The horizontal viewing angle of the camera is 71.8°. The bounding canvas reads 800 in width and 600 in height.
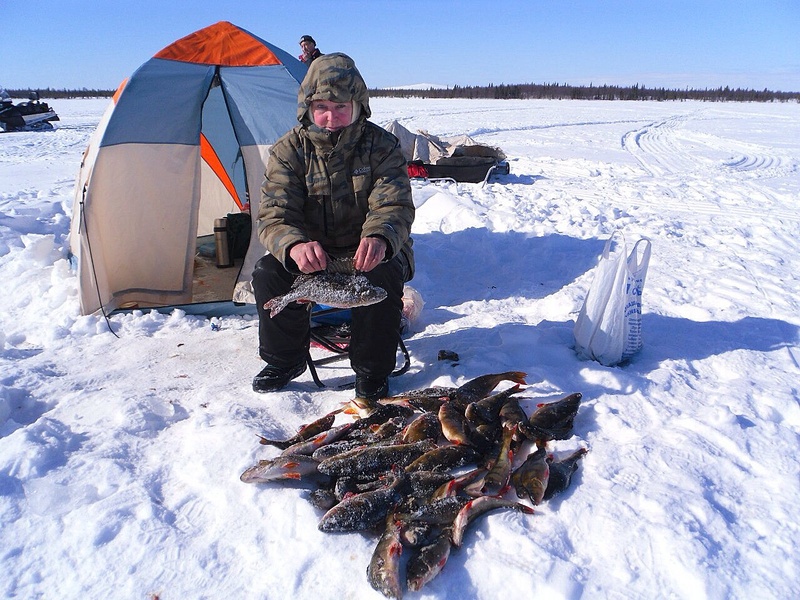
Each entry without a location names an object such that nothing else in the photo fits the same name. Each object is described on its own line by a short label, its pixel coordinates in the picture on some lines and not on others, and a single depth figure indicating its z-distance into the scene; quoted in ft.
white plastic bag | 11.78
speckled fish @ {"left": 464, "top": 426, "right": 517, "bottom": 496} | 8.48
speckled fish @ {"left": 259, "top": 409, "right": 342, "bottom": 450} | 9.50
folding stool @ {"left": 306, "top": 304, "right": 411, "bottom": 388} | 12.52
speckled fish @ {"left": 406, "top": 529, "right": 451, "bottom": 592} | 6.98
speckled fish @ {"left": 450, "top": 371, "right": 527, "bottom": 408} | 10.49
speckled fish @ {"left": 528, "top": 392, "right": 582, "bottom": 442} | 9.59
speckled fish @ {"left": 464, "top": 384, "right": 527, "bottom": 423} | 9.99
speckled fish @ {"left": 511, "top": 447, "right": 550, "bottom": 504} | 8.12
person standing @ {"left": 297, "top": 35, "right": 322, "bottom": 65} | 26.50
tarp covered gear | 33.47
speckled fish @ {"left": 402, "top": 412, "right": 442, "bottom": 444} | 9.48
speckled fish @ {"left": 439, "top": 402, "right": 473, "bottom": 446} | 9.32
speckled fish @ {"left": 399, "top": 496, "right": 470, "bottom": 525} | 7.95
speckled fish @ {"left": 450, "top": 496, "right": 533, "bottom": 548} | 7.63
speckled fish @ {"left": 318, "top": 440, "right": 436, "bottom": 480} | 8.77
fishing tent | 15.26
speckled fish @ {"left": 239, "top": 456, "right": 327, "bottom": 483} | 8.59
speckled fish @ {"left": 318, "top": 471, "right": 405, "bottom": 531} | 7.81
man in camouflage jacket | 10.57
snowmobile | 59.47
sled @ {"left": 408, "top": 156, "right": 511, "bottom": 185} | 33.40
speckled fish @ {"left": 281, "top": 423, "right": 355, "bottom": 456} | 9.32
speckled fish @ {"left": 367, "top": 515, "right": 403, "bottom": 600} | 6.86
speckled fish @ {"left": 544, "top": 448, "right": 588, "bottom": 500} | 8.37
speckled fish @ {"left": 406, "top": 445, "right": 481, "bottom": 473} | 8.87
